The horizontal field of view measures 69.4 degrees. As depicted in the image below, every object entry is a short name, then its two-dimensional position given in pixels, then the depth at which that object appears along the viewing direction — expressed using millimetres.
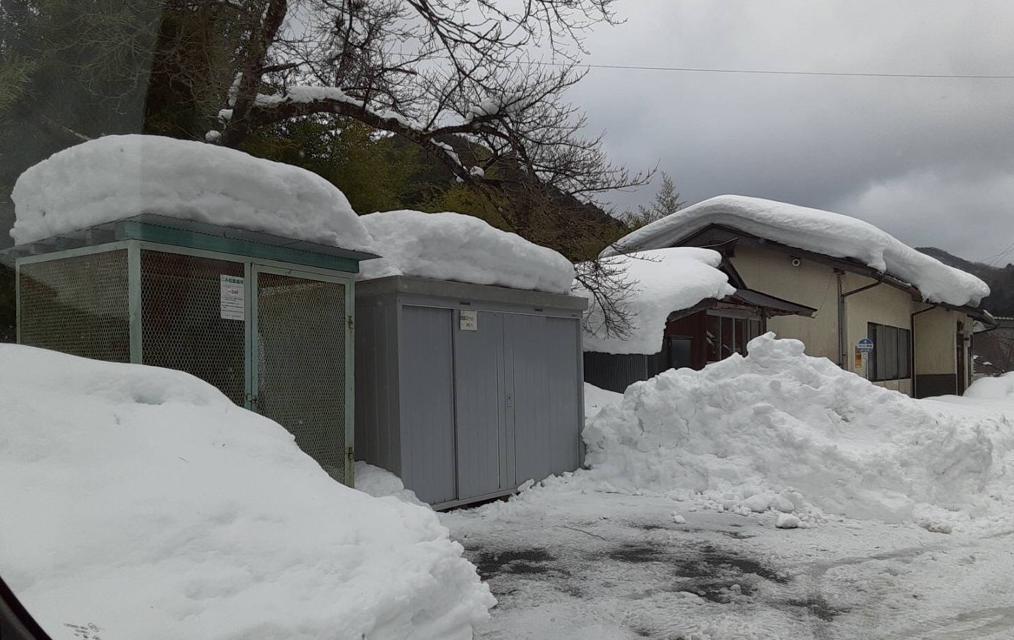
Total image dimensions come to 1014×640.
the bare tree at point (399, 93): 7613
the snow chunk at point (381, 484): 5812
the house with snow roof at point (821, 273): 16469
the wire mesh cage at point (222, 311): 3650
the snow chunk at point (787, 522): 6105
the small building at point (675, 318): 12578
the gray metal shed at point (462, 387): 6125
